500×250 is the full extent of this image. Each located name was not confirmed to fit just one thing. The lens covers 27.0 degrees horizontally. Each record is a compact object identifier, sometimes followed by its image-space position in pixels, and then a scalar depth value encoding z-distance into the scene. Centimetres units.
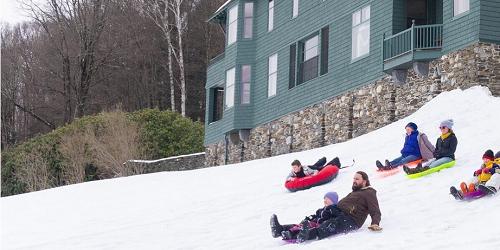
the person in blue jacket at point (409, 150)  2272
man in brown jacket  1745
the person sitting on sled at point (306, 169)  2398
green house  2969
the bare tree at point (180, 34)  5578
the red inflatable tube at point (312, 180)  2373
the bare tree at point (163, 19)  5741
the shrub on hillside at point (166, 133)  4791
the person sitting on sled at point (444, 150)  2106
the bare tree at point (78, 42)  5894
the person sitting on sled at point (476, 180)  1784
